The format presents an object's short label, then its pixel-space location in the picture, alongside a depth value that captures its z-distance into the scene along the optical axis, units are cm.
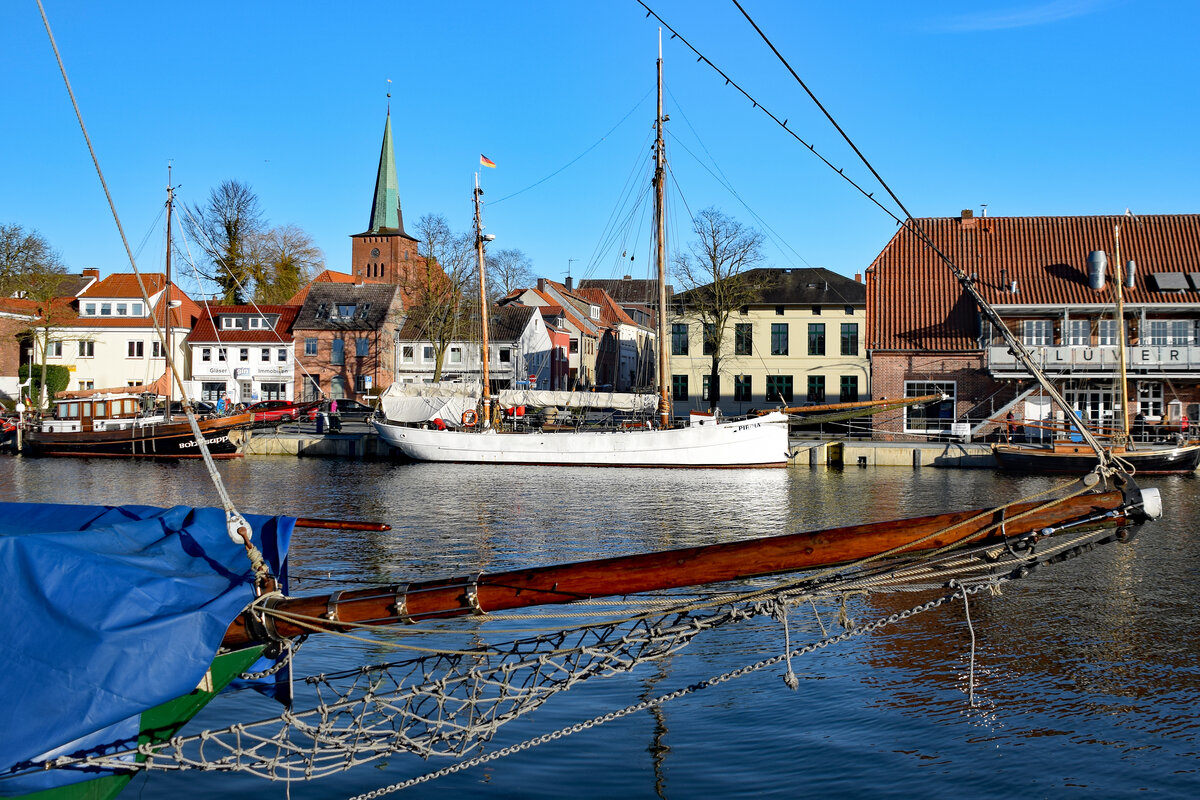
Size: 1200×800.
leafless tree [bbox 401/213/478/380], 6406
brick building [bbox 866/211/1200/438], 4316
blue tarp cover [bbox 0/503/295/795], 481
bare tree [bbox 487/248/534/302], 8325
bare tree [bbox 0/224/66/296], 5422
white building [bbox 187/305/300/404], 6862
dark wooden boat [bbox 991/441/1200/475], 3519
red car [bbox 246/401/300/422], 5362
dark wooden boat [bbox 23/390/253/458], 4372
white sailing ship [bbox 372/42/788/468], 3966
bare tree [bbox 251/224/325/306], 7756
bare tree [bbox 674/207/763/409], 5572
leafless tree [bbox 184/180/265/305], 7462
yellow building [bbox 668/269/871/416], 5584
